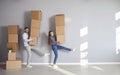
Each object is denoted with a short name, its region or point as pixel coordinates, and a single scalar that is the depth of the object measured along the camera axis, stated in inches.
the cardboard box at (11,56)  306.3
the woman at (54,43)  318.0
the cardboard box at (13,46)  315.3
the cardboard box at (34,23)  319.9
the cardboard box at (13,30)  319.6
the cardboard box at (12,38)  318.7
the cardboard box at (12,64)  300.8
